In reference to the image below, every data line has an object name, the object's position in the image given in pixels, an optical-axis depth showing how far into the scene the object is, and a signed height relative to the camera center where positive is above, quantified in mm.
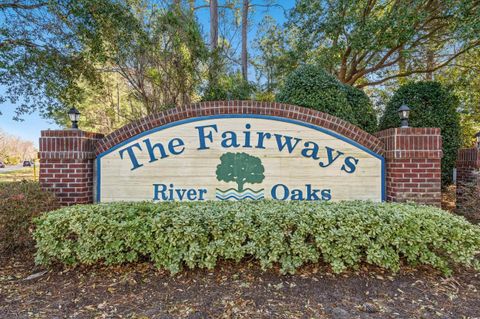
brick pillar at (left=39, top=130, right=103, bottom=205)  3938 -29
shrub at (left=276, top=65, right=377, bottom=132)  5074 +1478
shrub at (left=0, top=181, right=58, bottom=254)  3281 -709
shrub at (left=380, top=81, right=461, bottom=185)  5762 +1120
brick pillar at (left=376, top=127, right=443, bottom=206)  3828 -24
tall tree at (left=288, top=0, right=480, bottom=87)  7102 +4166
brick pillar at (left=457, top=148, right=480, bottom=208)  4949 -95
